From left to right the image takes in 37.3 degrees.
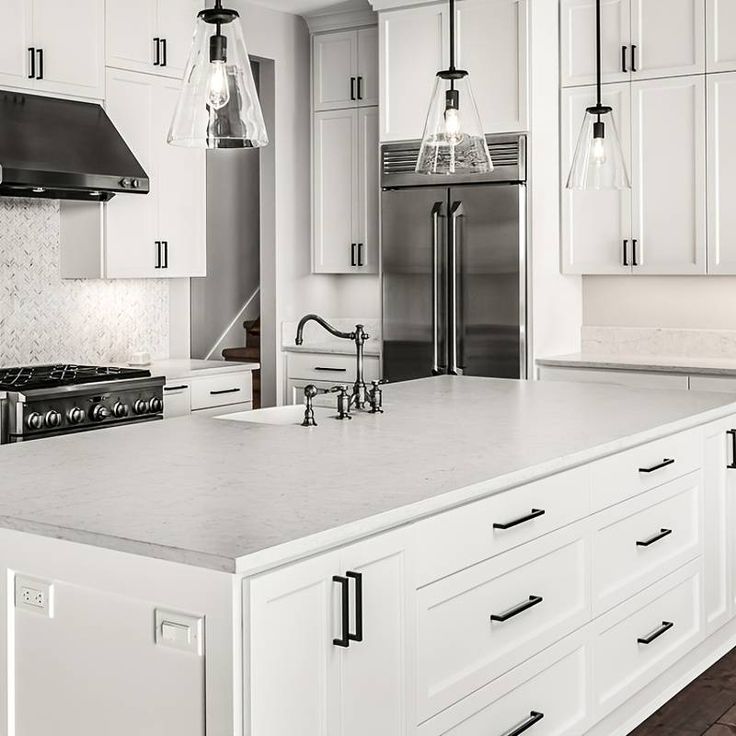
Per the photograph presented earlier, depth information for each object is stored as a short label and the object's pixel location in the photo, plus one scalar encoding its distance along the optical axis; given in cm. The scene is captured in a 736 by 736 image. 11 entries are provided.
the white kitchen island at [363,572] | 187
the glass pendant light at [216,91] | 238
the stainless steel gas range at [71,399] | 448
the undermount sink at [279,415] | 365
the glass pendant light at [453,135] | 311
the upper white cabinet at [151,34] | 530
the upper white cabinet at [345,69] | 642
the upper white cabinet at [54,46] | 482
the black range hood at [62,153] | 470
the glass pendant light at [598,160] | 361
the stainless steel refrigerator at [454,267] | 561
